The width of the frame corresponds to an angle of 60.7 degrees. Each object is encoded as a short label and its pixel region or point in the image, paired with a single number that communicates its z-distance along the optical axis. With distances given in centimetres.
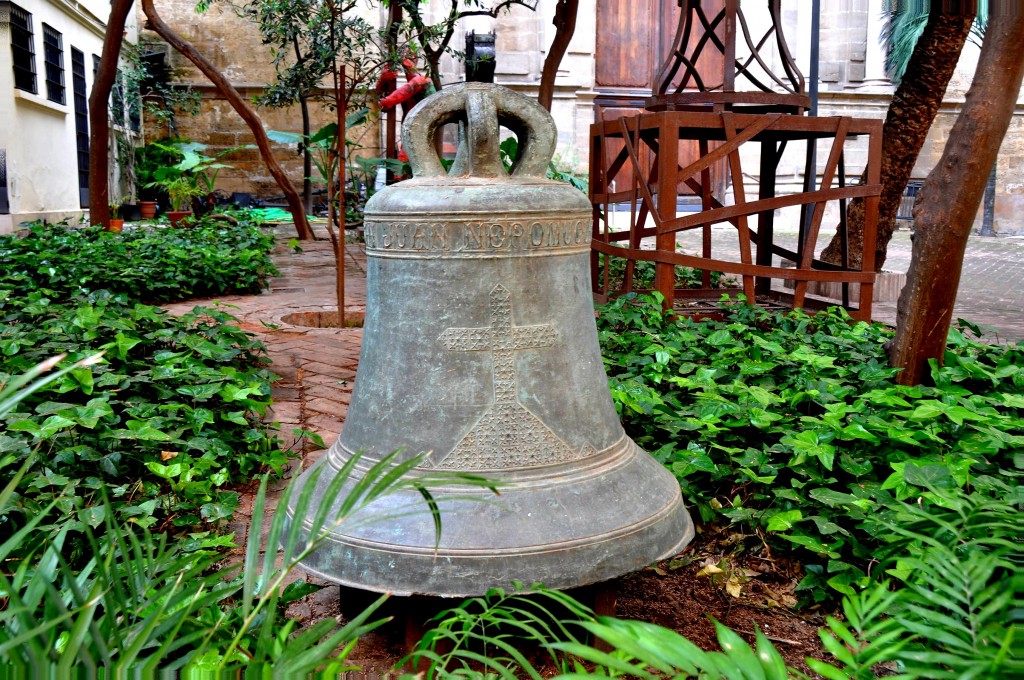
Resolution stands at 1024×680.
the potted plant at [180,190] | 1373
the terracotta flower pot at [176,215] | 1322
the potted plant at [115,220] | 1133
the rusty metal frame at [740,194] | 471
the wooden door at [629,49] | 1577
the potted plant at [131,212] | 1476
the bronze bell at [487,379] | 204
